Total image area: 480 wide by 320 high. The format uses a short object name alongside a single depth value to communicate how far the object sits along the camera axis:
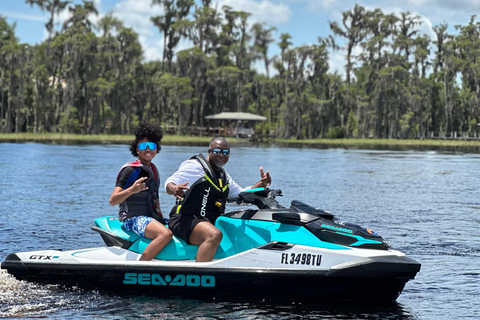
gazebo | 76.00
